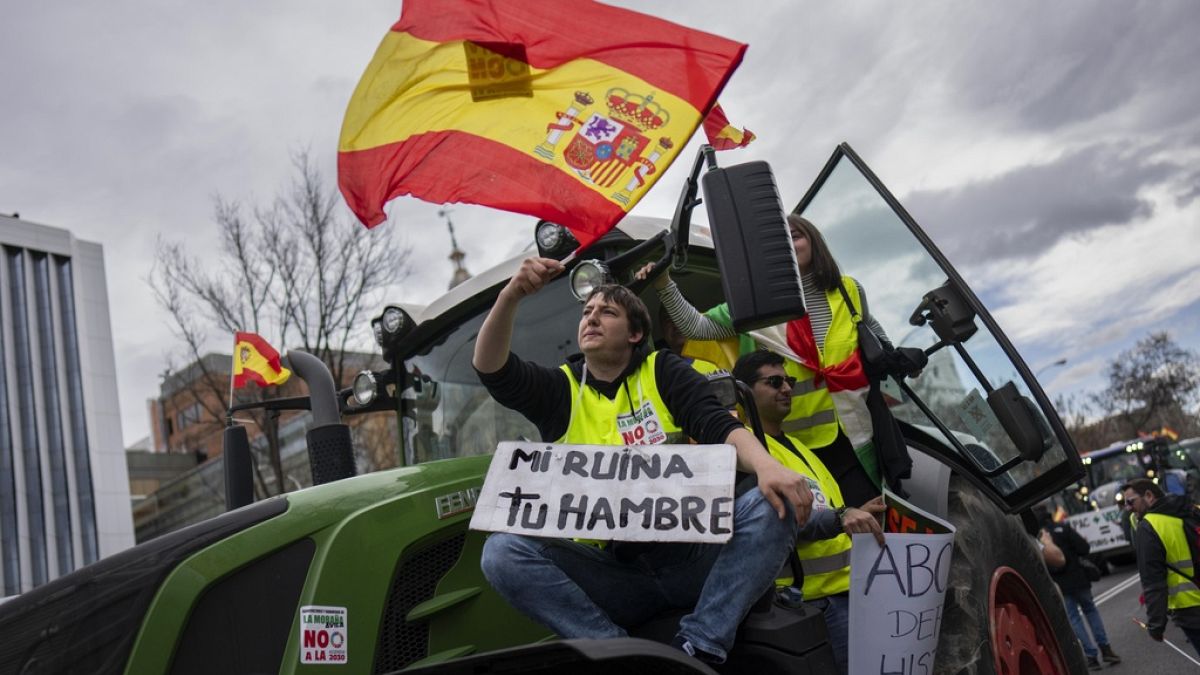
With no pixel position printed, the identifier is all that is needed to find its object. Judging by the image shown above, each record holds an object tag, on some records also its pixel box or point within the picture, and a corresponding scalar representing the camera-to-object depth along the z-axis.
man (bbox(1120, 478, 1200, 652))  7.52
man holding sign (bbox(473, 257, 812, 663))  2.64
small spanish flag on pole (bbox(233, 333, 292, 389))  5.24
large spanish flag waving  3.46
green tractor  2.43
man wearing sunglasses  3.17
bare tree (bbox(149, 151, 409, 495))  14.52
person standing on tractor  4.04
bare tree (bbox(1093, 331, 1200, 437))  54.25
